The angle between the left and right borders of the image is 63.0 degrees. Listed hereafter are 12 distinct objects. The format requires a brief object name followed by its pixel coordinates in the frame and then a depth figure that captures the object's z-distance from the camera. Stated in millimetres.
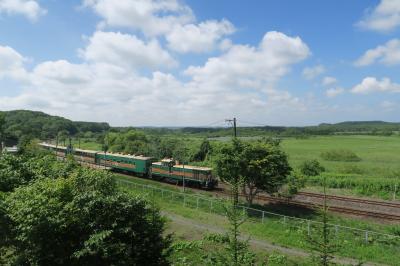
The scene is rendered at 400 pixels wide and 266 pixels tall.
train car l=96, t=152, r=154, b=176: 50750
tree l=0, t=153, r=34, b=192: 17675
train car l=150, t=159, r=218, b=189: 41188
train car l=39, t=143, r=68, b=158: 74612
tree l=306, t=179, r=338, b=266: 8164
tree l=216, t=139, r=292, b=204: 29016
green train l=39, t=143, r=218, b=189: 41594
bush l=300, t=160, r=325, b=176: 50750
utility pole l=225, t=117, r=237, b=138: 31031
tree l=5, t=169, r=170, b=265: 11633
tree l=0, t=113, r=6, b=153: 70150
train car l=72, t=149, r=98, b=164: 61981
